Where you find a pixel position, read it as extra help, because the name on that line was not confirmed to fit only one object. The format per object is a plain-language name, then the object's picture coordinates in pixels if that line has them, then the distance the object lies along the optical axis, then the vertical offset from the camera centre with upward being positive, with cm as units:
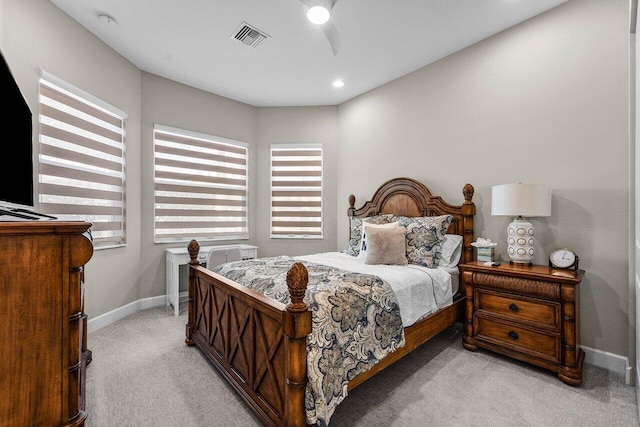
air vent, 279 +180
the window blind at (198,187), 392 +39
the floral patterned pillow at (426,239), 279 -25
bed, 146 -78
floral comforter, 149 -67
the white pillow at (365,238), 295 -27
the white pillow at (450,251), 295 -38
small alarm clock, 228 -35
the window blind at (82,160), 257 +53
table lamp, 232 +6
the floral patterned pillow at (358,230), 344 -21
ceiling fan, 238 +175
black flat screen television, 131 +32
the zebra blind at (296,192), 474 +36
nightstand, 207 -80
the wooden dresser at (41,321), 88 -36
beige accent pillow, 276 -33
